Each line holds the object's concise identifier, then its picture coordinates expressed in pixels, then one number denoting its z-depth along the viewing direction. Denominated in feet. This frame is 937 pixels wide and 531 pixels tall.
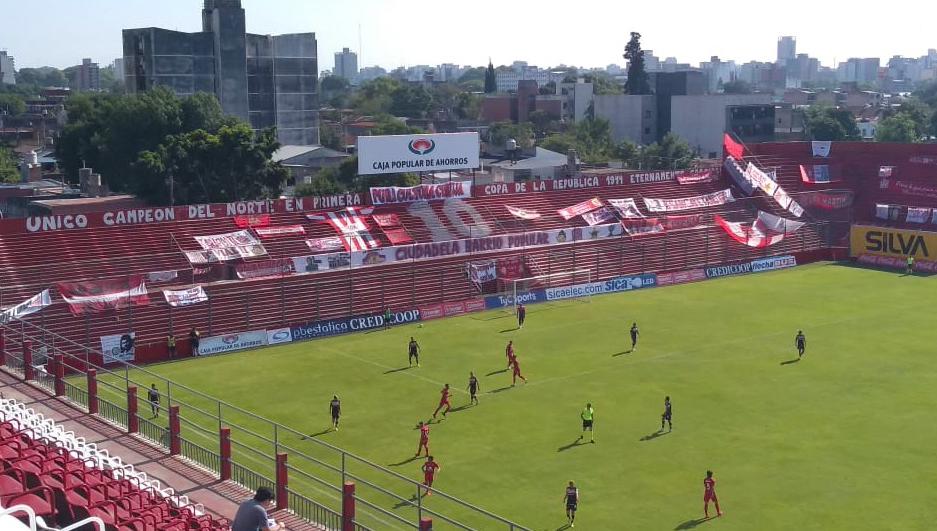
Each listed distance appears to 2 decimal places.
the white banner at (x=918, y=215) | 258.37
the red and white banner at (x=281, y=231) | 198.85
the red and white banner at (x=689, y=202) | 248.93
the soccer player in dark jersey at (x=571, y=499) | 91.15
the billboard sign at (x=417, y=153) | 219.82
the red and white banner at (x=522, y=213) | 231.91
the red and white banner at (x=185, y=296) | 169.48
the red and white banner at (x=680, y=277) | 222.89
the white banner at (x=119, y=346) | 160.86
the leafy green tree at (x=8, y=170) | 336.49
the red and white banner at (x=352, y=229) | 205.77
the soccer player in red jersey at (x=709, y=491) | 92.61
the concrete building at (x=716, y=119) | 433.48
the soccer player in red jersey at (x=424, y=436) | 109.70
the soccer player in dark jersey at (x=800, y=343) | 155.33
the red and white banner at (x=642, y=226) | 238.68
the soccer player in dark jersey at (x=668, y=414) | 119.14
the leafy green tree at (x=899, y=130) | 456.45
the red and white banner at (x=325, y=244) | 199.21
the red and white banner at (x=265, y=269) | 185.57
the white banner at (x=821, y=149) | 287.69
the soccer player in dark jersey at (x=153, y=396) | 110.83
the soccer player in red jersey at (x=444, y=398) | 124.84
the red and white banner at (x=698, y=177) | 266.98
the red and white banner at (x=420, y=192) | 220.43
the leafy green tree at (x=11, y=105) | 618.44
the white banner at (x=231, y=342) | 165.89
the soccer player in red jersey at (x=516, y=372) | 142.92
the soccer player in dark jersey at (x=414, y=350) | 152.76
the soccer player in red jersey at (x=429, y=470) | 99.66
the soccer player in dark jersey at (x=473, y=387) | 131.95
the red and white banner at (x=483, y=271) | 205.46
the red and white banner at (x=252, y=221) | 199.21
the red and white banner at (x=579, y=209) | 236.22
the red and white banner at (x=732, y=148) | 268.52
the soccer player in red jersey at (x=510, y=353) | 144.25
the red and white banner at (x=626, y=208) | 243.40
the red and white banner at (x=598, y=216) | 237.04
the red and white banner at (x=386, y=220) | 215.51
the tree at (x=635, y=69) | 544.62
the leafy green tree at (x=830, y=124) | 472.85
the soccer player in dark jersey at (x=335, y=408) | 121.08
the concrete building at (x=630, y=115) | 487.61
